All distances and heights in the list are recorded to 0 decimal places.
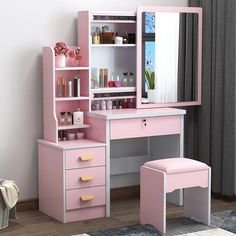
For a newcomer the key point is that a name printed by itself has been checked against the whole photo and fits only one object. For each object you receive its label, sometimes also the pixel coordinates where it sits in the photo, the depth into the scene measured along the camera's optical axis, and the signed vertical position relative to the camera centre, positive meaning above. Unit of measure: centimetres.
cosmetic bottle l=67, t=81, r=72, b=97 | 575 -21
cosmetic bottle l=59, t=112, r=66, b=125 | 580 -45
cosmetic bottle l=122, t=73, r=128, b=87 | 612 -16
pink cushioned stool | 507 -83
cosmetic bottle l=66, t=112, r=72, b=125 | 582 -44
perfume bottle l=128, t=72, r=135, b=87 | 614 -16
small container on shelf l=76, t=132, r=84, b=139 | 589 -57
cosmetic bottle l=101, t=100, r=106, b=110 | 600 -33
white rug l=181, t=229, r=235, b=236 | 511 -115
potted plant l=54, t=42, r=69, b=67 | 564 +6
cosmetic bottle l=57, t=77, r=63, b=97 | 573 -21
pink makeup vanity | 551 -40
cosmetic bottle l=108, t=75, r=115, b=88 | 602 -17
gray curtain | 605 -32
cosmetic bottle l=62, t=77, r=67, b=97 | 574 -19
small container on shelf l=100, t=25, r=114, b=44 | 591 +20
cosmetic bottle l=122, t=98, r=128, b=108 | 613 -33
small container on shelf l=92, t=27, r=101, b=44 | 587 +19
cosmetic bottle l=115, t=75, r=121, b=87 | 605 -16
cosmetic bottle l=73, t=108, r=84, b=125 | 581 -42
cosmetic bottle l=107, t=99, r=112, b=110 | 603 -34
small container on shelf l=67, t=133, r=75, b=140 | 584 -57
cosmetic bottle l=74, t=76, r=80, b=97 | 579 -21
